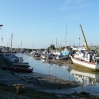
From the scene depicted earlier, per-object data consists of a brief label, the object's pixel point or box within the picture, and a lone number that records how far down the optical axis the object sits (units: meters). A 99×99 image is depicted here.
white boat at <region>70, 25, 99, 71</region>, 30.20
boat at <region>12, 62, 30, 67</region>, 24.93
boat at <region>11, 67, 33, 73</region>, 23.14
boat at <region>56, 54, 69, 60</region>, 53.85
